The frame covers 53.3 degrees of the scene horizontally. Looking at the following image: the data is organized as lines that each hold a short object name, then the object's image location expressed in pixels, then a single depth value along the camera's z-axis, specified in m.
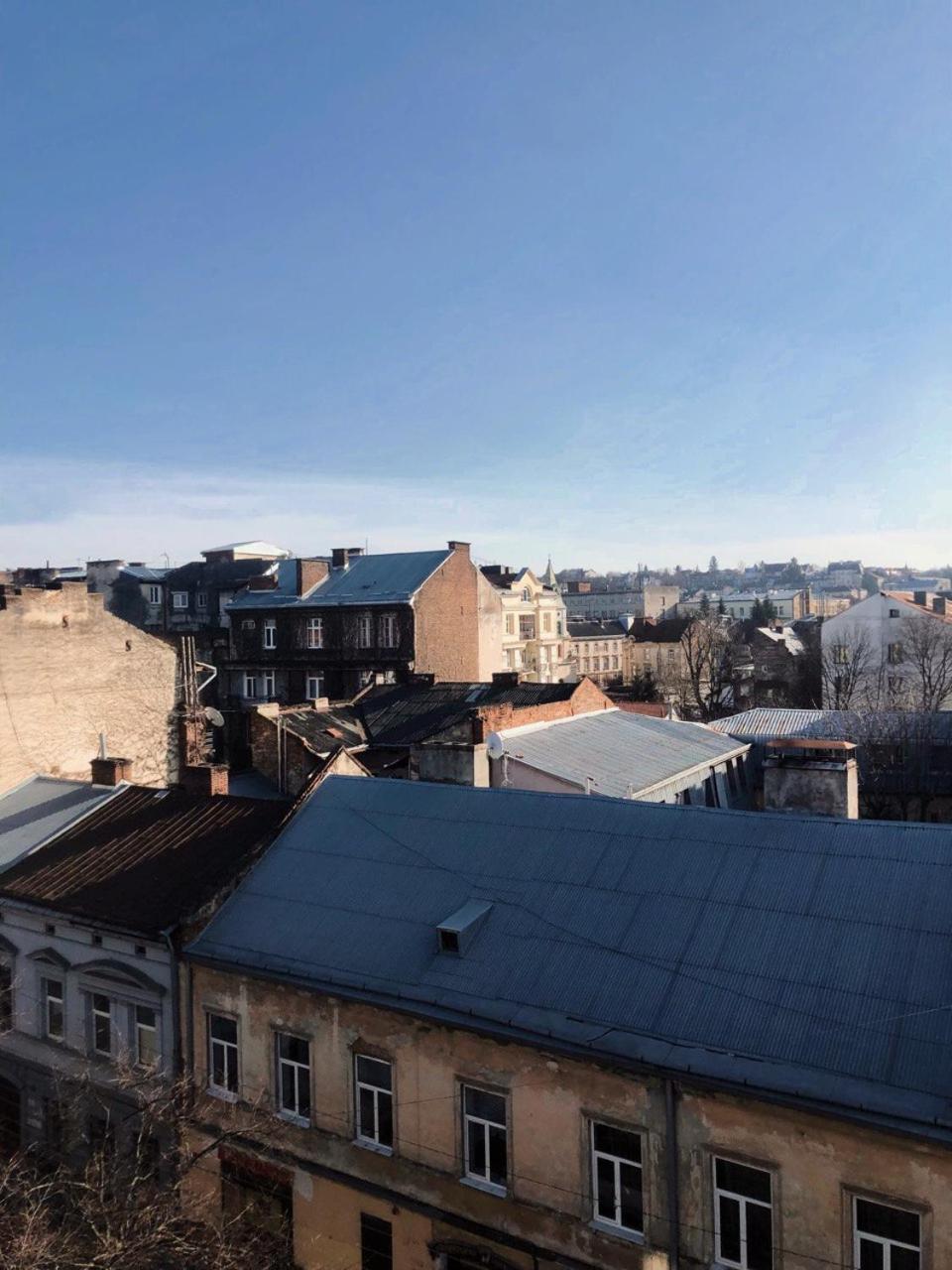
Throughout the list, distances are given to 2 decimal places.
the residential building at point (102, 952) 15.98
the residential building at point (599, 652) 98.50
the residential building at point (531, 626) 66.94
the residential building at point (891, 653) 53.67
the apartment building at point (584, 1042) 10.31
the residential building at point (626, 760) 23.28
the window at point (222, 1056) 15.07
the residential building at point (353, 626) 43.62
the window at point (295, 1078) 14.25
